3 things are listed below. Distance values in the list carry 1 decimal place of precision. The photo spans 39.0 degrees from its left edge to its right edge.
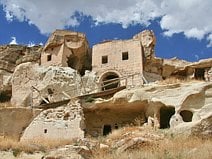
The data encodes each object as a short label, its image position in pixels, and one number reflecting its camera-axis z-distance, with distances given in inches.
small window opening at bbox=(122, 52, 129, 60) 1041.7
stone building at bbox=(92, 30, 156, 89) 1009.6
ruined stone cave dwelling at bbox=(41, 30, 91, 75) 1089.9
